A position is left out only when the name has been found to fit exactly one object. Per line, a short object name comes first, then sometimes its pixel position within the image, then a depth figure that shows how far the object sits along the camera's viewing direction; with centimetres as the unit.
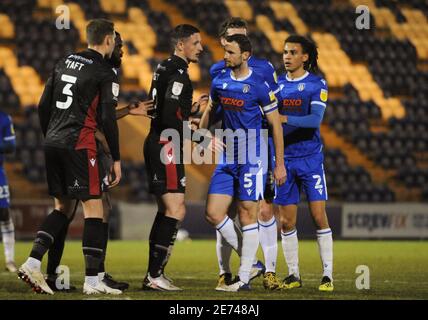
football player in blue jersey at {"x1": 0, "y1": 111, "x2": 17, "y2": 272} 2136
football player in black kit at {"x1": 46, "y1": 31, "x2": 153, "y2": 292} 1537
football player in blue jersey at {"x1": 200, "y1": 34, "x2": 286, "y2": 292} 1541
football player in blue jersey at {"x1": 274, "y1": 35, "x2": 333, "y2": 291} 1662
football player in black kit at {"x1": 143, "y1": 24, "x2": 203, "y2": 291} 1549
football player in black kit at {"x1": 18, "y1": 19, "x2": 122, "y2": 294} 1439
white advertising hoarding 3787
